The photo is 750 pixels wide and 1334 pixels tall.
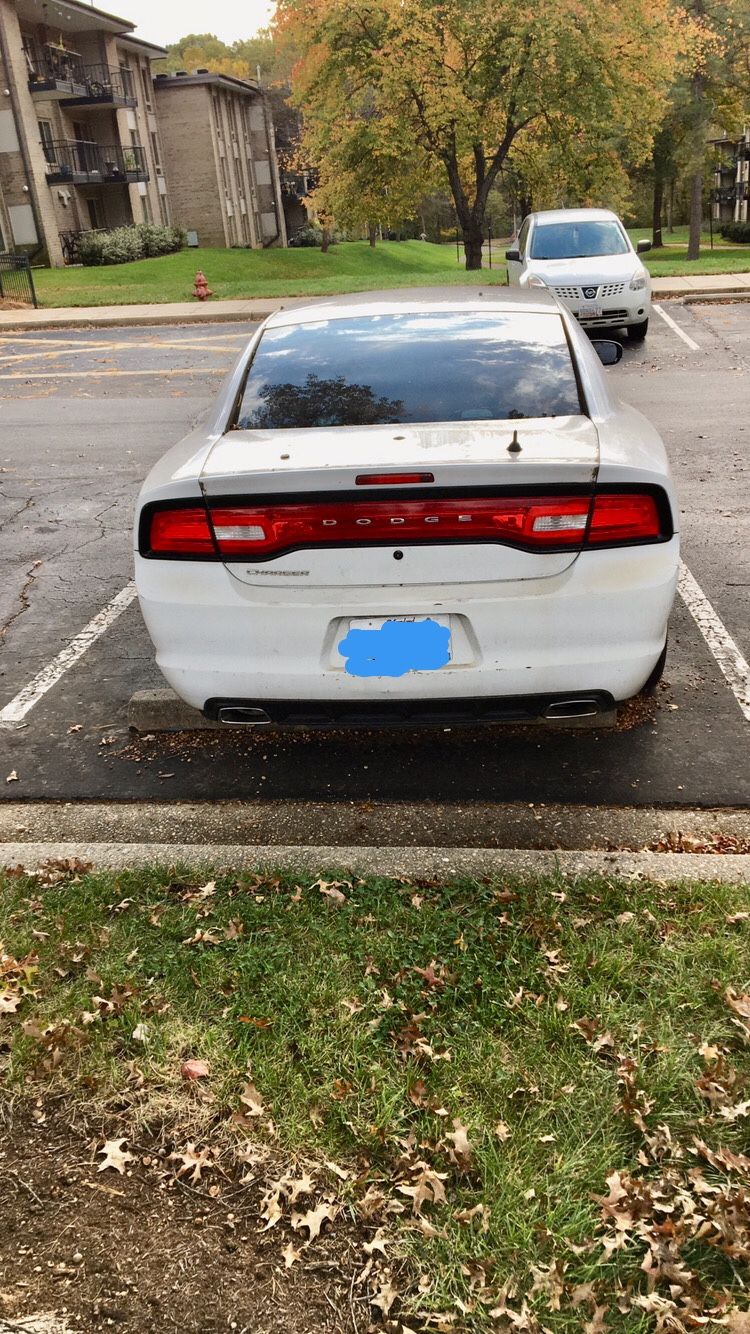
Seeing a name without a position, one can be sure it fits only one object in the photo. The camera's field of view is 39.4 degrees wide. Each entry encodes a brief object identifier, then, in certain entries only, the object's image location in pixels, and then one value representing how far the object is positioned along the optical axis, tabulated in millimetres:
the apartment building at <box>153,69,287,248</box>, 51562
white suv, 13664
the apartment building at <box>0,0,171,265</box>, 39375
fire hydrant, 22672
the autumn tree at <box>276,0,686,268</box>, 26750
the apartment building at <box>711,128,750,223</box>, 69831
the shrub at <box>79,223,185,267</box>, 39406
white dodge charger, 3193
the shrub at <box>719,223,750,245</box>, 56500
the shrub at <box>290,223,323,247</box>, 62406
